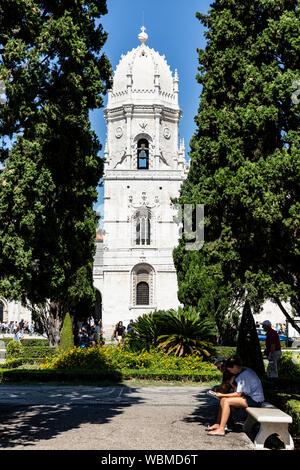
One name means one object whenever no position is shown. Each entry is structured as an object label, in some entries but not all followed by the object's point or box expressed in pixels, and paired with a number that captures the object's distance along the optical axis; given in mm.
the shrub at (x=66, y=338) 18984
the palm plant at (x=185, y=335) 15438
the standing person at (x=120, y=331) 22644
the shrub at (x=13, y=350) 19797
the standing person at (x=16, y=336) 28870
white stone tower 40844
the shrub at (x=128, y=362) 14055
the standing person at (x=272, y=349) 11461
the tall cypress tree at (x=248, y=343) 11203
